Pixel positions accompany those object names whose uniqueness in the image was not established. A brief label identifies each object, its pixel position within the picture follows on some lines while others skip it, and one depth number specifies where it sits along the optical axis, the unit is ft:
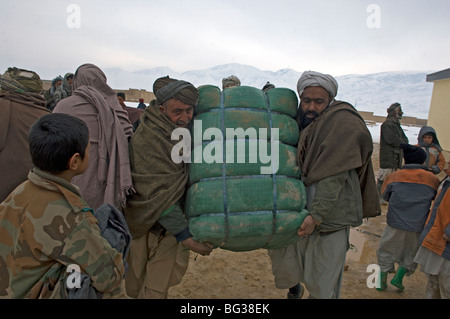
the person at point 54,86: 21.54
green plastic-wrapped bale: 6.15
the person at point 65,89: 19.74
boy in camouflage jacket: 4.03
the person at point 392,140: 19.26
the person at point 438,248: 8.41
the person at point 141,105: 26.39
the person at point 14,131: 7.04
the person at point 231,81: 16.31
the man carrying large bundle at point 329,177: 6.60
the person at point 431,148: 18.10
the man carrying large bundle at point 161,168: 6.46
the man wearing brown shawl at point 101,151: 6.46
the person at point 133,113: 14.75
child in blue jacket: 10.30
